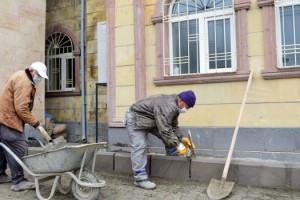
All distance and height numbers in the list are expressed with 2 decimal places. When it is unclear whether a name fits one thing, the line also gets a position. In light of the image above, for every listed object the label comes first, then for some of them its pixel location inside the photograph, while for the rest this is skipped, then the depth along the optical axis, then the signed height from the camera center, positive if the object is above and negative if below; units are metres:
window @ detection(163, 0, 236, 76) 5.37 +1.33
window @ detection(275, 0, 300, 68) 4.86 +1.23
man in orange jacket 4.26 +0.04
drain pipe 8.04 +1.01
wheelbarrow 3.71 -0.62
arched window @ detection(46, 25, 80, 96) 8.45 +1.44
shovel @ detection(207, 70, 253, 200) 4.00 -0.94
